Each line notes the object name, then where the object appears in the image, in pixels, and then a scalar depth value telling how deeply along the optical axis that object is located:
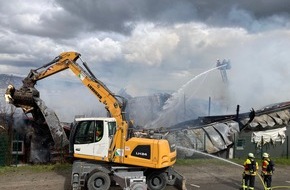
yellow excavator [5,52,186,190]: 8.16
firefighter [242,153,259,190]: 8.83
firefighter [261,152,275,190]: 9.14
